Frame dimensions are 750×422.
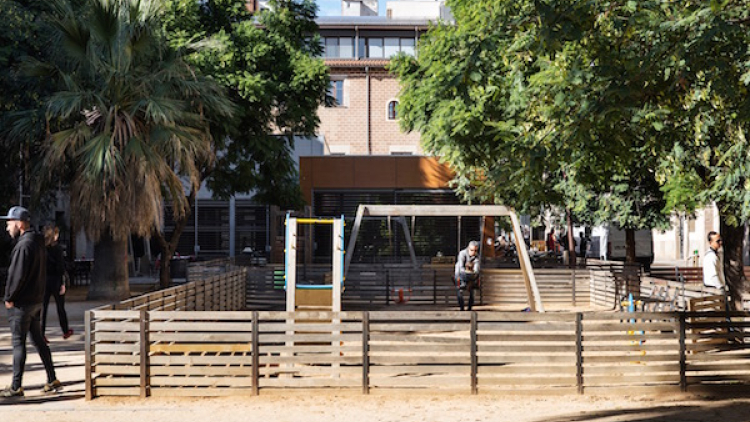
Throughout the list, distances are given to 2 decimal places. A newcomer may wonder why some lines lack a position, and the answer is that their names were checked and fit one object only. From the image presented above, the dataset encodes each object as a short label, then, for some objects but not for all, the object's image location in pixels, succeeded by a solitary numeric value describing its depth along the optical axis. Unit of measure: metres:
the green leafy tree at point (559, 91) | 9.91
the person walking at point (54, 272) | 14.77
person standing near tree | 15.24
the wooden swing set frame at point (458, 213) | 18.89
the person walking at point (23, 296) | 10.54
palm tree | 21.48
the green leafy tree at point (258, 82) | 28.45
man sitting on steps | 20.02
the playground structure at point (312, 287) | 14.28
